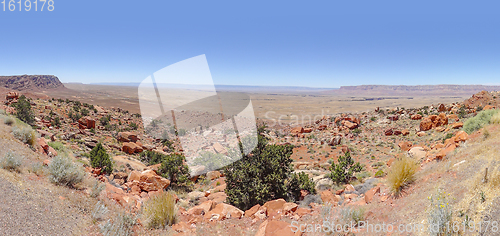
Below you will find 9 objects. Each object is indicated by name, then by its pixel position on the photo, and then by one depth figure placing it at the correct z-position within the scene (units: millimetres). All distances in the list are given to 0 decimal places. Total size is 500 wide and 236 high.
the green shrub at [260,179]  6730
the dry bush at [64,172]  4766
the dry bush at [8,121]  8523
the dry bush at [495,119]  7532
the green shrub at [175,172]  9375
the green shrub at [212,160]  11648
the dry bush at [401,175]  4859
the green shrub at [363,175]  8580
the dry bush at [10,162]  4527
